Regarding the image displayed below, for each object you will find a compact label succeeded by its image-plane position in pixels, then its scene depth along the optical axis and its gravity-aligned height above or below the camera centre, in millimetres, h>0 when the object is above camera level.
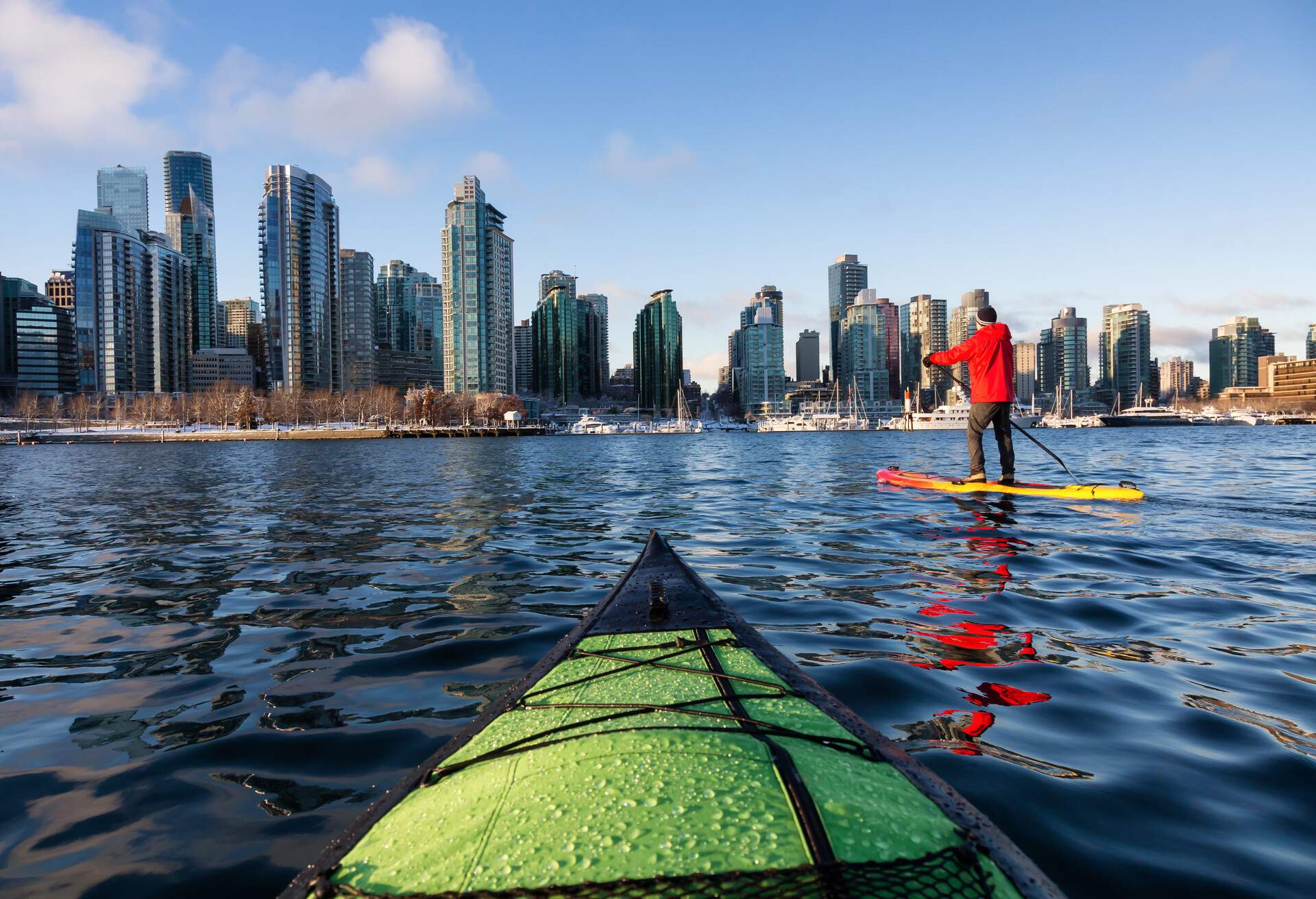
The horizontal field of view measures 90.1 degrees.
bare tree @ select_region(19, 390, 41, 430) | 126325 +5780
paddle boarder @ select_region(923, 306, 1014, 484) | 13734 +1231
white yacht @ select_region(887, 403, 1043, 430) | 140375 +1730
